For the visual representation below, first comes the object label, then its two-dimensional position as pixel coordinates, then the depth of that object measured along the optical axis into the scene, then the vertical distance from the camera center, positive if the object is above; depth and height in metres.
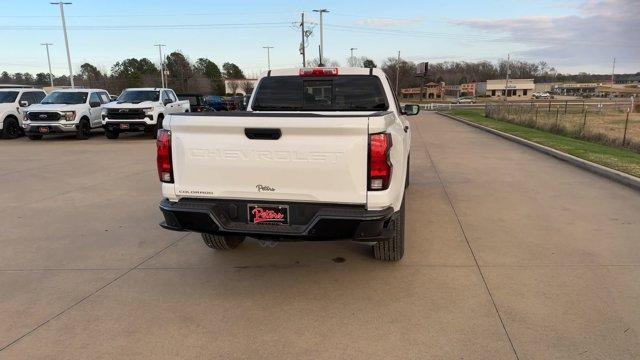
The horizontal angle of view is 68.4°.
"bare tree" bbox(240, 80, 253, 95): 94.49 -0.48
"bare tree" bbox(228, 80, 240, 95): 99.56 -0.46
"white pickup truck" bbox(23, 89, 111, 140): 16.81 -1.00
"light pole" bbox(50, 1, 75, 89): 35.75 +4.27
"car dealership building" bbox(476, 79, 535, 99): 130.32 -2.25
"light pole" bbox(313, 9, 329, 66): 50.78 +4.54
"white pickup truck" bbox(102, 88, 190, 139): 17.31 -0.98
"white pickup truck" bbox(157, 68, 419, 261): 3.49 -0.69
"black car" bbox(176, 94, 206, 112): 25.80 -0.80
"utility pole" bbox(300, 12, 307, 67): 52.78 +3.90
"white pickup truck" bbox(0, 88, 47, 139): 18.33 -0.79
